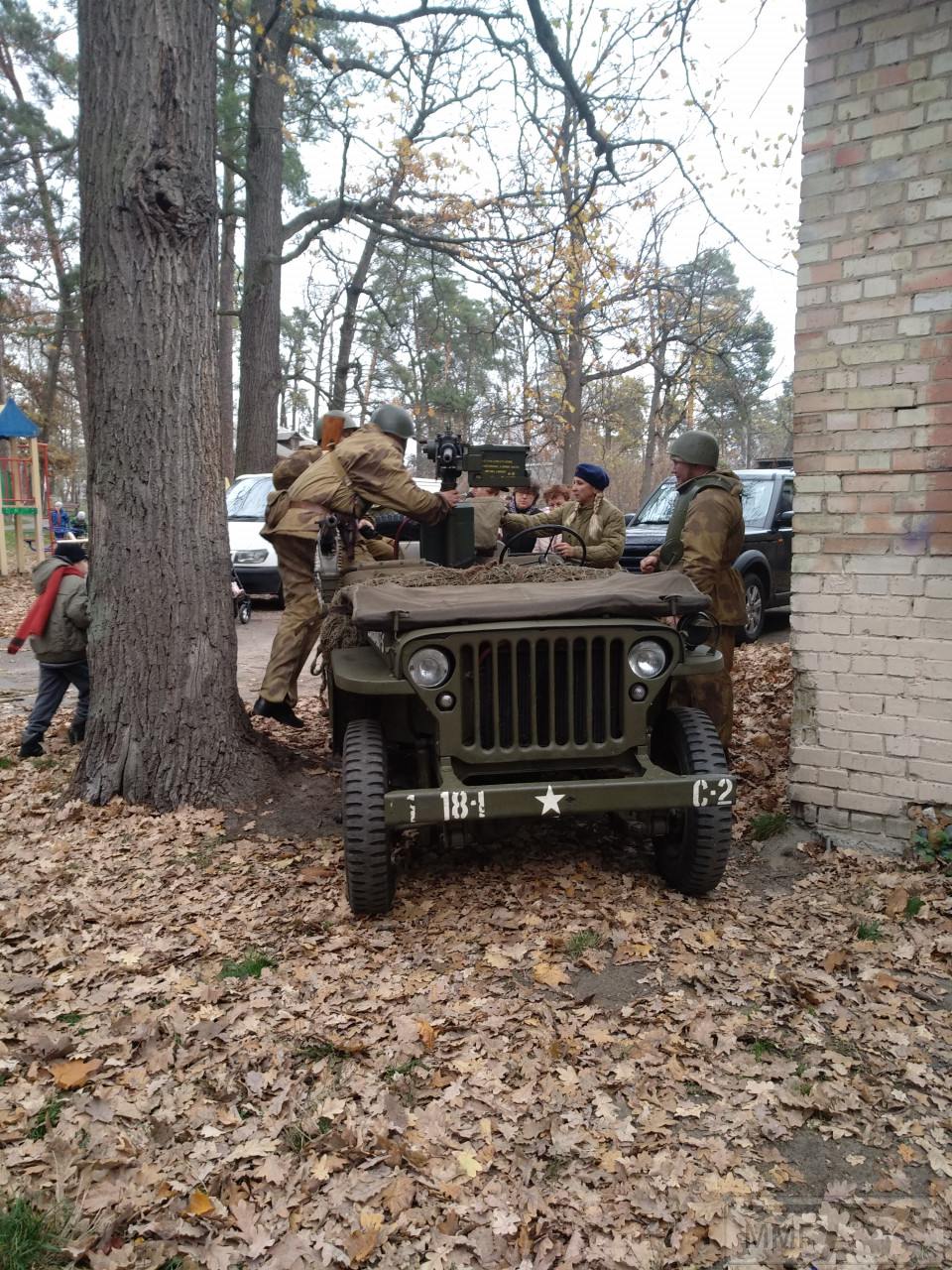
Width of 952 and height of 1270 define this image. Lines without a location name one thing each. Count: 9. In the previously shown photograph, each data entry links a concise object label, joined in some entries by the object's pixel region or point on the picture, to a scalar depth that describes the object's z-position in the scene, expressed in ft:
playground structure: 55.62
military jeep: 11.96
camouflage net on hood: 14.52
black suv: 32.91
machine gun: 18.20
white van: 41.19
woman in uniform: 22.66
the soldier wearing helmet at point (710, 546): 17.39
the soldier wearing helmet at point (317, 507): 18.69
